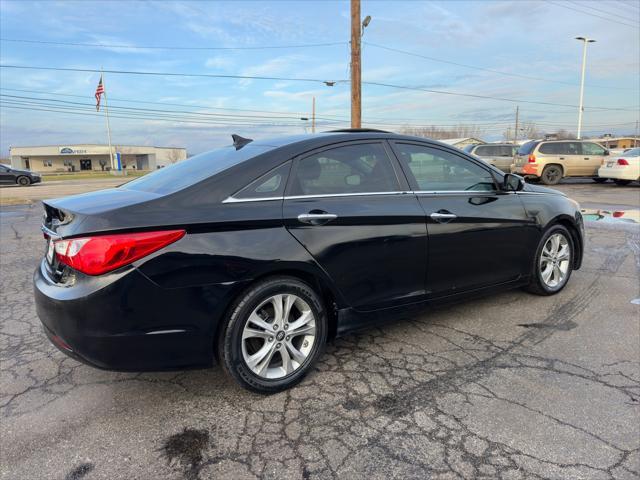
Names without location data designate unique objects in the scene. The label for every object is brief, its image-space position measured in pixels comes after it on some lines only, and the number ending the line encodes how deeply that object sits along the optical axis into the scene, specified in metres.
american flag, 40.03
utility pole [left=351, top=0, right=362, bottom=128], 16.48
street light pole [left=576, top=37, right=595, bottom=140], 34.12
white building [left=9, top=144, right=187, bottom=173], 81.38
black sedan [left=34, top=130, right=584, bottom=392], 2.36
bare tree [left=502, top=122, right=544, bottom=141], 90.74
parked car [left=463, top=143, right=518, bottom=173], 20.64
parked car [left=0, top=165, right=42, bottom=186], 25.59
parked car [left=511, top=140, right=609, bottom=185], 17.53
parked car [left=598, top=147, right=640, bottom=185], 16.48
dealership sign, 83.06
